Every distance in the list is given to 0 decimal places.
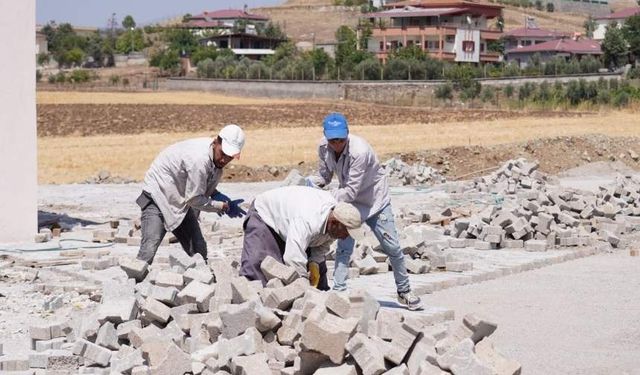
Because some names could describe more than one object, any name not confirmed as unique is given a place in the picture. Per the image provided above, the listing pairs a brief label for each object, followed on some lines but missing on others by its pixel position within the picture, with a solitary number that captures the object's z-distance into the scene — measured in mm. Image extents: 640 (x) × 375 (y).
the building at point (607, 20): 140150
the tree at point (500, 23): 125381
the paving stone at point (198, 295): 8227
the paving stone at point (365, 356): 6871
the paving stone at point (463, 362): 6941
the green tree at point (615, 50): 95938
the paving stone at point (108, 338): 8141
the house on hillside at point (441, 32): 103062
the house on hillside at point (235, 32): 127000
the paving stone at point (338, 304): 7273
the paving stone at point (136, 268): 9195
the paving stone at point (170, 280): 8550
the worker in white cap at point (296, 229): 7984
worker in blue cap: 9555
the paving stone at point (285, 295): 7758
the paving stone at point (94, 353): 8023
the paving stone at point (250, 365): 7117
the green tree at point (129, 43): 150250
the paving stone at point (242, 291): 7902
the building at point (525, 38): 120250
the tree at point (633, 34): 97438
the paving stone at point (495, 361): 7154
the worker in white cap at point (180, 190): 9594
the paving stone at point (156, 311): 8203
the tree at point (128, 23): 193062
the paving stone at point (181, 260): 9148
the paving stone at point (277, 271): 7910
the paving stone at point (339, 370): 6867
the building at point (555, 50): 104250
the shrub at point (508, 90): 67938
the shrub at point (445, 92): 69750
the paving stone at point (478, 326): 7469
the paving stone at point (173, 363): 7367
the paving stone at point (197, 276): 8578
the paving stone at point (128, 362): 7691
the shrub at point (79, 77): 99062
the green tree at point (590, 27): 140750
